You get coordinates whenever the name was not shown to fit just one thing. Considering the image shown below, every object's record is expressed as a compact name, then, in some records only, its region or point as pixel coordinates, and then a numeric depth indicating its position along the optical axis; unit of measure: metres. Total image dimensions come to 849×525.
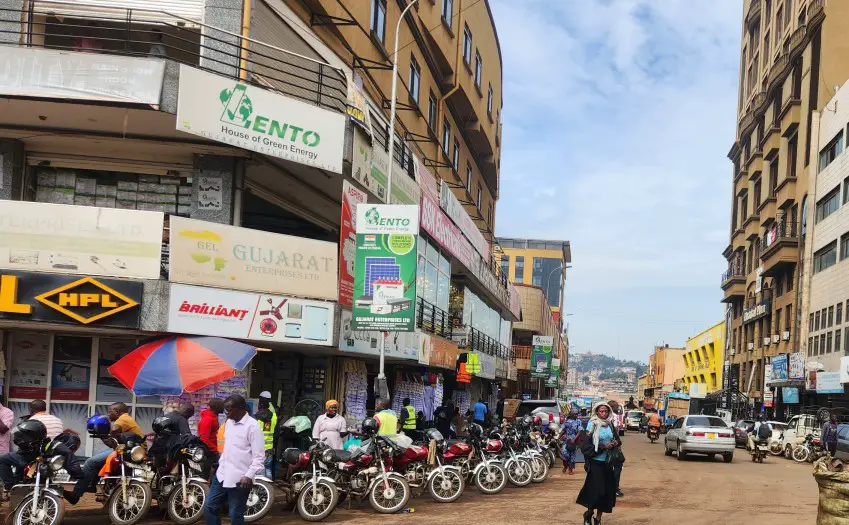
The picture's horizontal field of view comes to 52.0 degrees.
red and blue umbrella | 15.05
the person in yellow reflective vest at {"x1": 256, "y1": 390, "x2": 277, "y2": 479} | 14.61
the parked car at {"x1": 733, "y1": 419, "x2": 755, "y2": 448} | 40.75
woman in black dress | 11.75
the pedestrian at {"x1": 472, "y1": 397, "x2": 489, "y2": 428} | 26.02
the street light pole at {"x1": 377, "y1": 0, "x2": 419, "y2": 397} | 18.38
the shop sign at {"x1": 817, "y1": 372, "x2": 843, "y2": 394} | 40.34
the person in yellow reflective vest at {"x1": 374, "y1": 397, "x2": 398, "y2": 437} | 15.13
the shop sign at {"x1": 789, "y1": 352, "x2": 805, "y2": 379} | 47.89
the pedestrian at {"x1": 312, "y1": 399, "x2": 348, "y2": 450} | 14.52
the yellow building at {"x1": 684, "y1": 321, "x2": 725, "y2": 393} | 93.06
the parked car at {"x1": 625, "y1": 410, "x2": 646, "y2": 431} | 60.74
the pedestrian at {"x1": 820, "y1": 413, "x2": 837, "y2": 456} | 26.97
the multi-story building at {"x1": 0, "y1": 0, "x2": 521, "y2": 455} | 15.74
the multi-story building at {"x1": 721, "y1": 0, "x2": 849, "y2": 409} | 52.78
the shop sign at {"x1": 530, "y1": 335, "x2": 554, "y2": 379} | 61.25
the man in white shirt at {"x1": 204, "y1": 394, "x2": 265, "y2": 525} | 9.03
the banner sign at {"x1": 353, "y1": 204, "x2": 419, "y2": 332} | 17.97
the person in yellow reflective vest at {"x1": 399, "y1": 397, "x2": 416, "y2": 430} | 19.36
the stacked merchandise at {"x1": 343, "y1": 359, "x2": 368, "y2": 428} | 21.83
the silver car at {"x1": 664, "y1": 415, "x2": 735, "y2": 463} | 28.39
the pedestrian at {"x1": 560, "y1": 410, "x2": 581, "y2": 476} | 22.73
